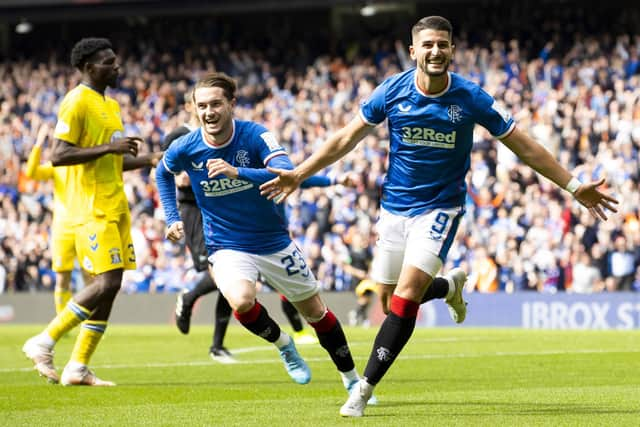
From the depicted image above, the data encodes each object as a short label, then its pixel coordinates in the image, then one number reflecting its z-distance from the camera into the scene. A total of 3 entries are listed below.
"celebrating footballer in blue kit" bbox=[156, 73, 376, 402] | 17.08
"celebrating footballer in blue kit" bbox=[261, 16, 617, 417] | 15.14
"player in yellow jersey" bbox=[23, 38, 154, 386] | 19.72
